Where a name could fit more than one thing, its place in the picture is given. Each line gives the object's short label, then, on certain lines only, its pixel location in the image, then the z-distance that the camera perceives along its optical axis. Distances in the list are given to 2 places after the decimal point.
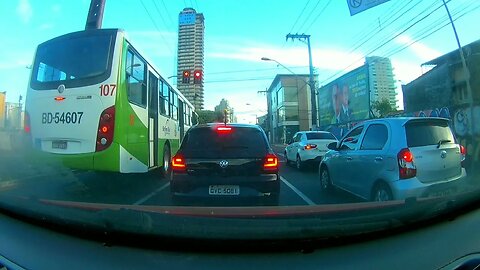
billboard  32.62
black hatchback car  5.50
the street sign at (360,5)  9.62
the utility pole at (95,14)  11.56
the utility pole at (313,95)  32.33
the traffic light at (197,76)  22.45
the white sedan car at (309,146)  14.56
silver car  5.46
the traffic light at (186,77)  22.61
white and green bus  7.09
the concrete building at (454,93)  16.00
